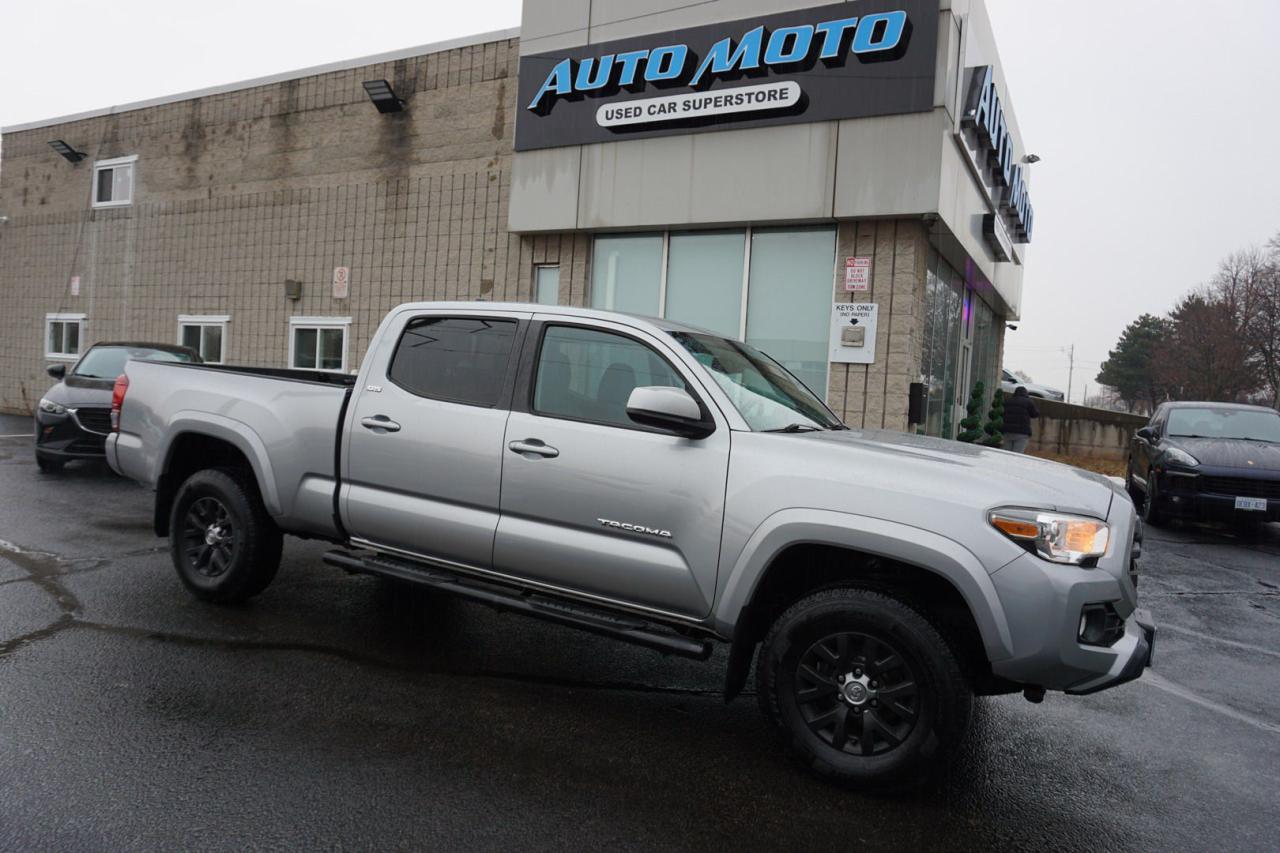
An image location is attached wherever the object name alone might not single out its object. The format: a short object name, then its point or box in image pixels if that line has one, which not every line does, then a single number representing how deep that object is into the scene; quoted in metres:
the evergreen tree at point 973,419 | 15.88
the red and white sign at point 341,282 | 15.14
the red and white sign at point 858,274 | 10.71
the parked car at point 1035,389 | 28.58
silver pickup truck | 3.09
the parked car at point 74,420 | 9.96
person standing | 15.27
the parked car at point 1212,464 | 9.53
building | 10.62
